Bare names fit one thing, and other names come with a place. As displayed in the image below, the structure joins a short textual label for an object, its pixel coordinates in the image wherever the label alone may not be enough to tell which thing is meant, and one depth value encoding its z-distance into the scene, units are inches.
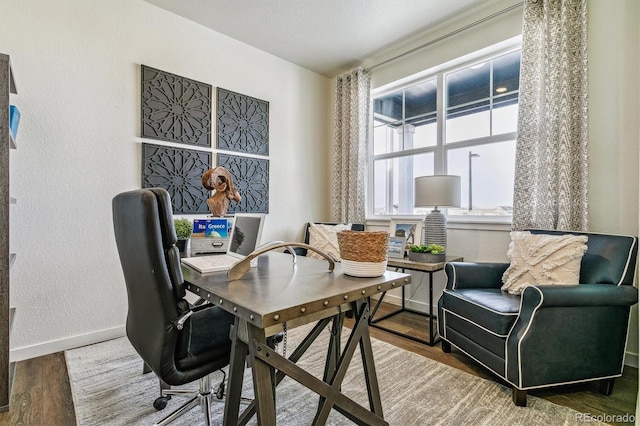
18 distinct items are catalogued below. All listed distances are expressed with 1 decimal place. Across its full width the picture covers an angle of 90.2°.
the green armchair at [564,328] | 64.2
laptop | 54.4
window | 110.7
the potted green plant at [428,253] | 101.3
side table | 95.9
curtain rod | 102.7
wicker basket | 47.4
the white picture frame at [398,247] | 115.3
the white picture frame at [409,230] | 117.6
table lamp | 105.2
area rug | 60.7
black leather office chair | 42.9
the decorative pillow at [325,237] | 128.6
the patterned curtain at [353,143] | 143.0
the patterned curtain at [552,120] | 87.0
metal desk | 36.3
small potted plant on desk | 71.8
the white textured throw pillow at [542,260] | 75.5
